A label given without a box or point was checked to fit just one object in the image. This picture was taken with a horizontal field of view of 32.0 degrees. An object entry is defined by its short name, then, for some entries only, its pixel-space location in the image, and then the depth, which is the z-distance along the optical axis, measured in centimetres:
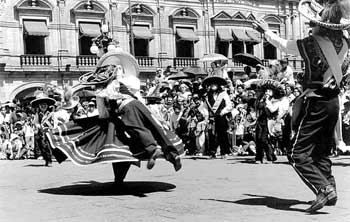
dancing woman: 817
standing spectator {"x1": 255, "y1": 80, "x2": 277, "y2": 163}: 1252
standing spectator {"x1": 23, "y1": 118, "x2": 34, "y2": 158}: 2041
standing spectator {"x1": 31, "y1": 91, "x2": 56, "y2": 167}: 1512
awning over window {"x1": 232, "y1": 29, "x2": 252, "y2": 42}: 3712
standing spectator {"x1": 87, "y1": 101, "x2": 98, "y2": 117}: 1760
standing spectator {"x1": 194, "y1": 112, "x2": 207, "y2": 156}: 1598
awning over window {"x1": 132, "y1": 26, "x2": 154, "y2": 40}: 3434
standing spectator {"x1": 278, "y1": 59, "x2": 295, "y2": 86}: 1445
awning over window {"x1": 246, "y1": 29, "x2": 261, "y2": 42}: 3756
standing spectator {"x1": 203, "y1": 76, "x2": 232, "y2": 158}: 1416
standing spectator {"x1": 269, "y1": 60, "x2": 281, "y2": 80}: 1403
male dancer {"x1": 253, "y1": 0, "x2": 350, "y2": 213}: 638
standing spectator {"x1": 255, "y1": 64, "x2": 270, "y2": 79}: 1316
